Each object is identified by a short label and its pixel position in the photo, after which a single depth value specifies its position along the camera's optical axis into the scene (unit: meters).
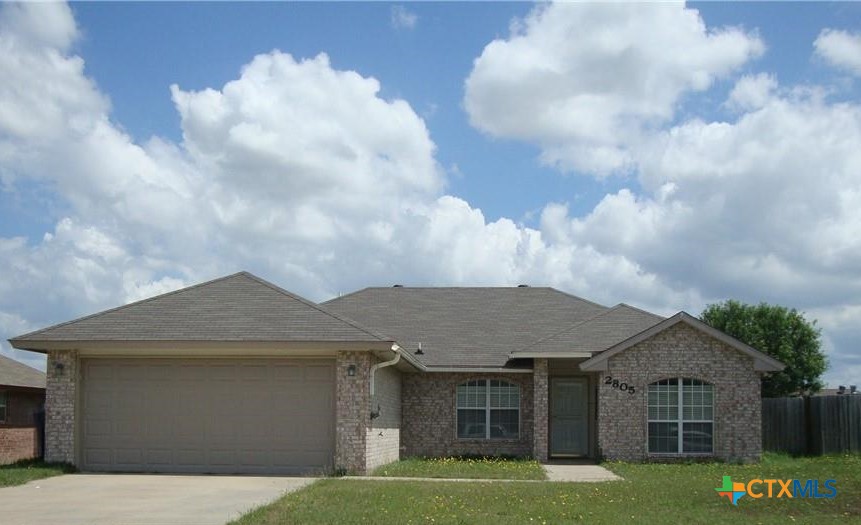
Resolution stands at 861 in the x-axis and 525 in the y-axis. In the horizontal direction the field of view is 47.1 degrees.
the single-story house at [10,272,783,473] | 19.62
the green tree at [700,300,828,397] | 45.53
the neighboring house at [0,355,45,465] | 24.66
